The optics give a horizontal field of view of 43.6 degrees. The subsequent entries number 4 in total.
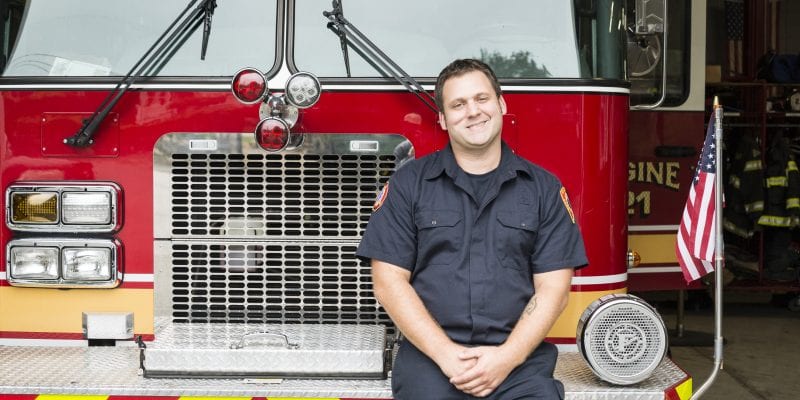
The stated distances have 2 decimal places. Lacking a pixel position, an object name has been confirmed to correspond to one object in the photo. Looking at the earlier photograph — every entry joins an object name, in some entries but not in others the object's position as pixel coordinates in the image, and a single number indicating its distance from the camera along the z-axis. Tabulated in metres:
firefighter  2.84
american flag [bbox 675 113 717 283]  3.54
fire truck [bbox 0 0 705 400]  3.52
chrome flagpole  3.34
